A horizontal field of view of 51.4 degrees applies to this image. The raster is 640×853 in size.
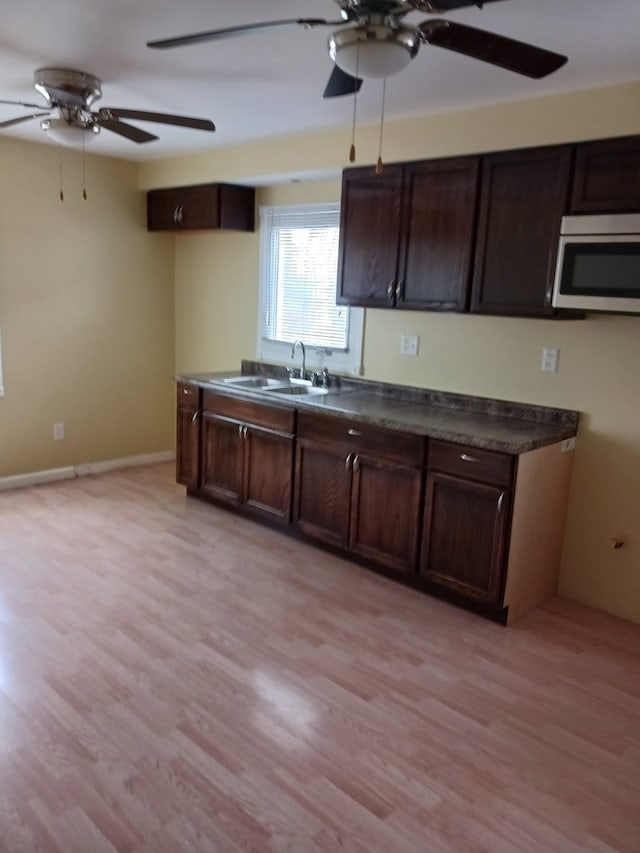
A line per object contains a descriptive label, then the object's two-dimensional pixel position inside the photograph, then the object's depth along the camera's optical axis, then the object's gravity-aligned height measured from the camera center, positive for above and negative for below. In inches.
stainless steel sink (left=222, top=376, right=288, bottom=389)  174.7 -24.0
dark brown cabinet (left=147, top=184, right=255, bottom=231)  184.7 +23.1
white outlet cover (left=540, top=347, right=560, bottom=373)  132.0 -10.8
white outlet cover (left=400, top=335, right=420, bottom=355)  156.5 -10.6
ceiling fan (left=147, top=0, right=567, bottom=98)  70.7 +28.2
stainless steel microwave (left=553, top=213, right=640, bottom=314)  107.3 +7.1
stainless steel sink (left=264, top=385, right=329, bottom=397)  171.0 -24.6
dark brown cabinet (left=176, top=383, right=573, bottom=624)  120.7 -40.3
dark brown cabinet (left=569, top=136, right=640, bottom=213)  108.7 +21.5
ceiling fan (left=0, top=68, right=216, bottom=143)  114.5 +30.7
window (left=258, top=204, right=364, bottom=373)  173.0 +0.2
